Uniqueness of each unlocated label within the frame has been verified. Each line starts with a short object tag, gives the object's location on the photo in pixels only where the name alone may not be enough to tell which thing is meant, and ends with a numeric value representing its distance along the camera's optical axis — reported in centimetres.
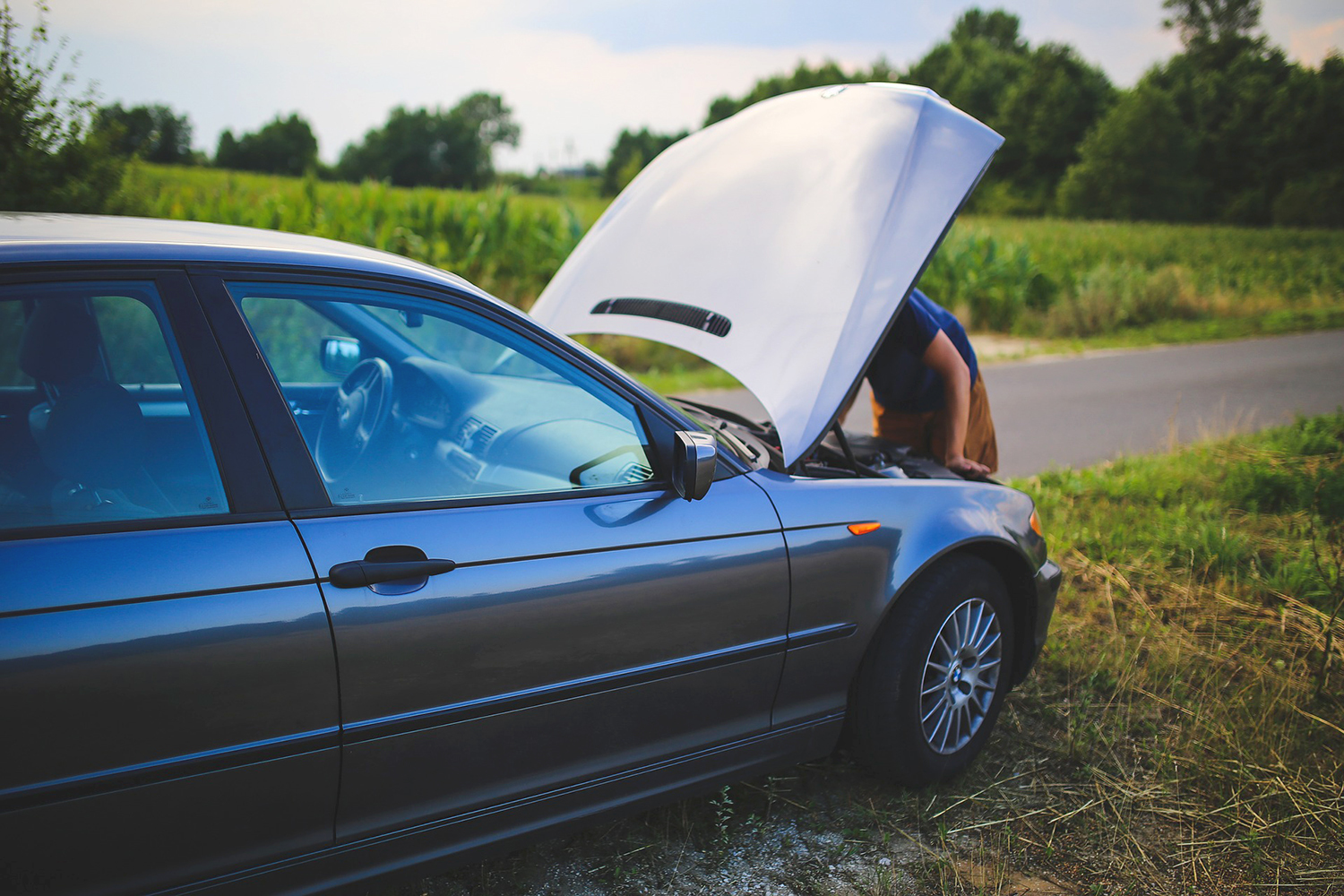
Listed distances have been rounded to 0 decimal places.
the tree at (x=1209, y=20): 6726
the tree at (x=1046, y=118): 6391
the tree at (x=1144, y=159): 5250
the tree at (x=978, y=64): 7300
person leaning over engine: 358
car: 163
